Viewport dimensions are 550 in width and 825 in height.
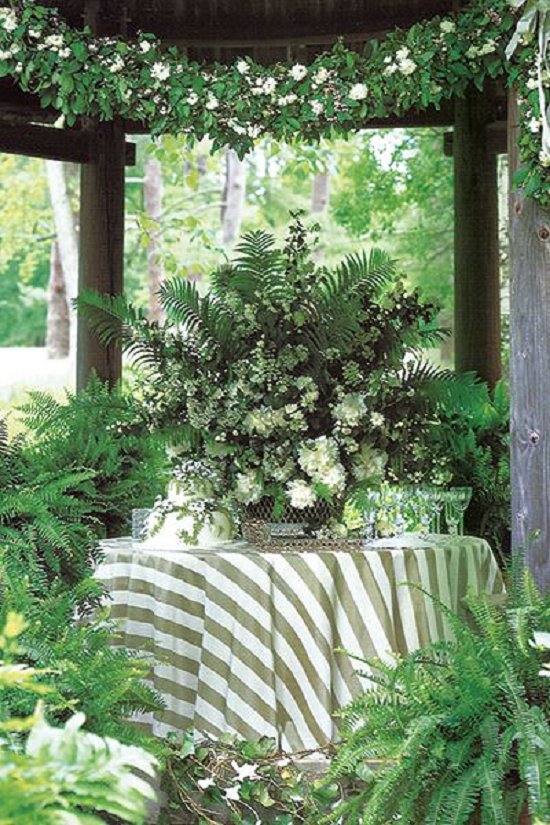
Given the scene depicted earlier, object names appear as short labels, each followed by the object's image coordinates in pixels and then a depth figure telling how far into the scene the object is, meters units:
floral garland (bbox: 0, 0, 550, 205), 4.52
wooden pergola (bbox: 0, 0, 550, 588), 6.55
